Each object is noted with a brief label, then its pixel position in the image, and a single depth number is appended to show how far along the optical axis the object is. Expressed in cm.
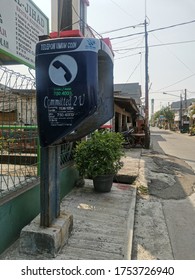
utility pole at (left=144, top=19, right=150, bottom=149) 1502
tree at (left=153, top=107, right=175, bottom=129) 6171
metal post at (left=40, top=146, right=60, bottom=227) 278
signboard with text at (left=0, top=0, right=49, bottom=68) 281
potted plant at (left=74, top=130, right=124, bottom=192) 484
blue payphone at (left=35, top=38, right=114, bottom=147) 241
